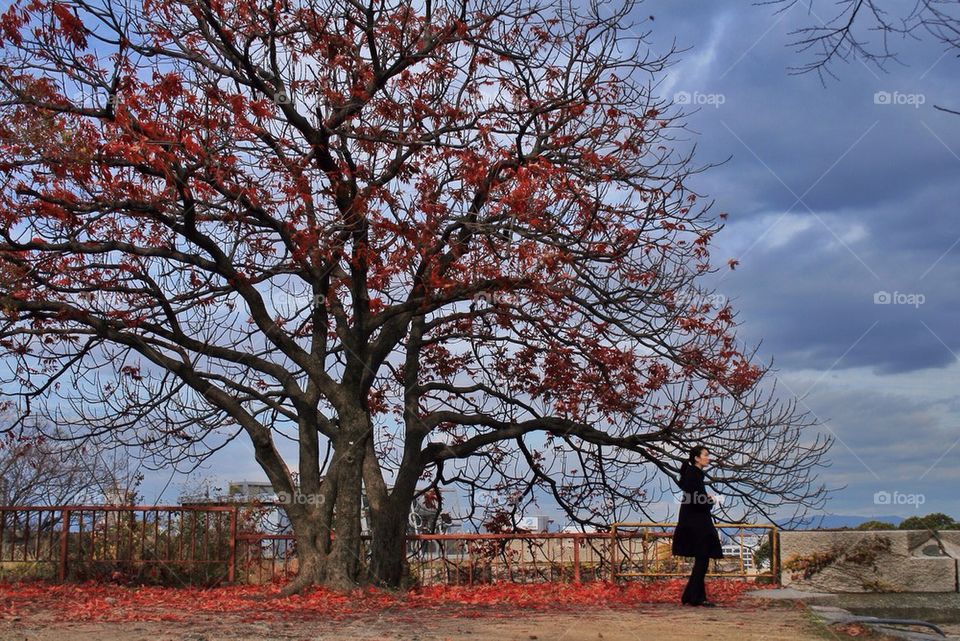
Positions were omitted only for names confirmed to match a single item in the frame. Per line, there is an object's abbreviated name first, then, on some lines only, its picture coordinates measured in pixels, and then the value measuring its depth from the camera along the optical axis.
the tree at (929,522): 21.85
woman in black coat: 11.48
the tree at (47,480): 28.80
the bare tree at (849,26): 8.51
